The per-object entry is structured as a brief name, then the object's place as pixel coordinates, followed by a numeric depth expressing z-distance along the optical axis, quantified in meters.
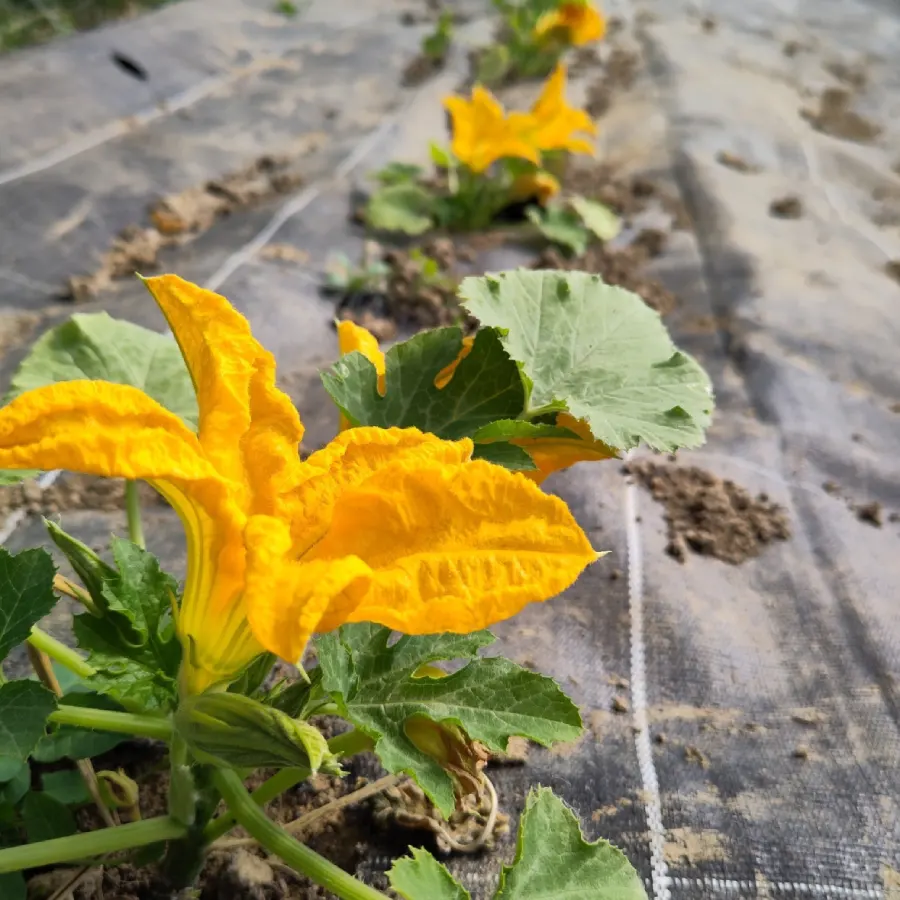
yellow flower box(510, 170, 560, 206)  0.92
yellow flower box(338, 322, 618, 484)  0.33
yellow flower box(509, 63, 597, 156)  0.87
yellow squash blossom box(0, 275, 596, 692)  0.23
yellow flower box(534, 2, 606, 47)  1.27
